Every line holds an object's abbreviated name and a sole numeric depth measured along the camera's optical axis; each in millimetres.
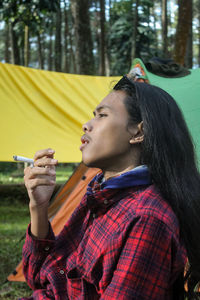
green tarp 2986
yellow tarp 3711
